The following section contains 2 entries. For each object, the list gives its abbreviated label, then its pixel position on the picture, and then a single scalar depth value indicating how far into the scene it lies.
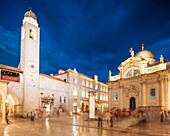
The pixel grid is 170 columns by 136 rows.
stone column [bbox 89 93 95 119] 21.09
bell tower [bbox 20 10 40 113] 29.84
